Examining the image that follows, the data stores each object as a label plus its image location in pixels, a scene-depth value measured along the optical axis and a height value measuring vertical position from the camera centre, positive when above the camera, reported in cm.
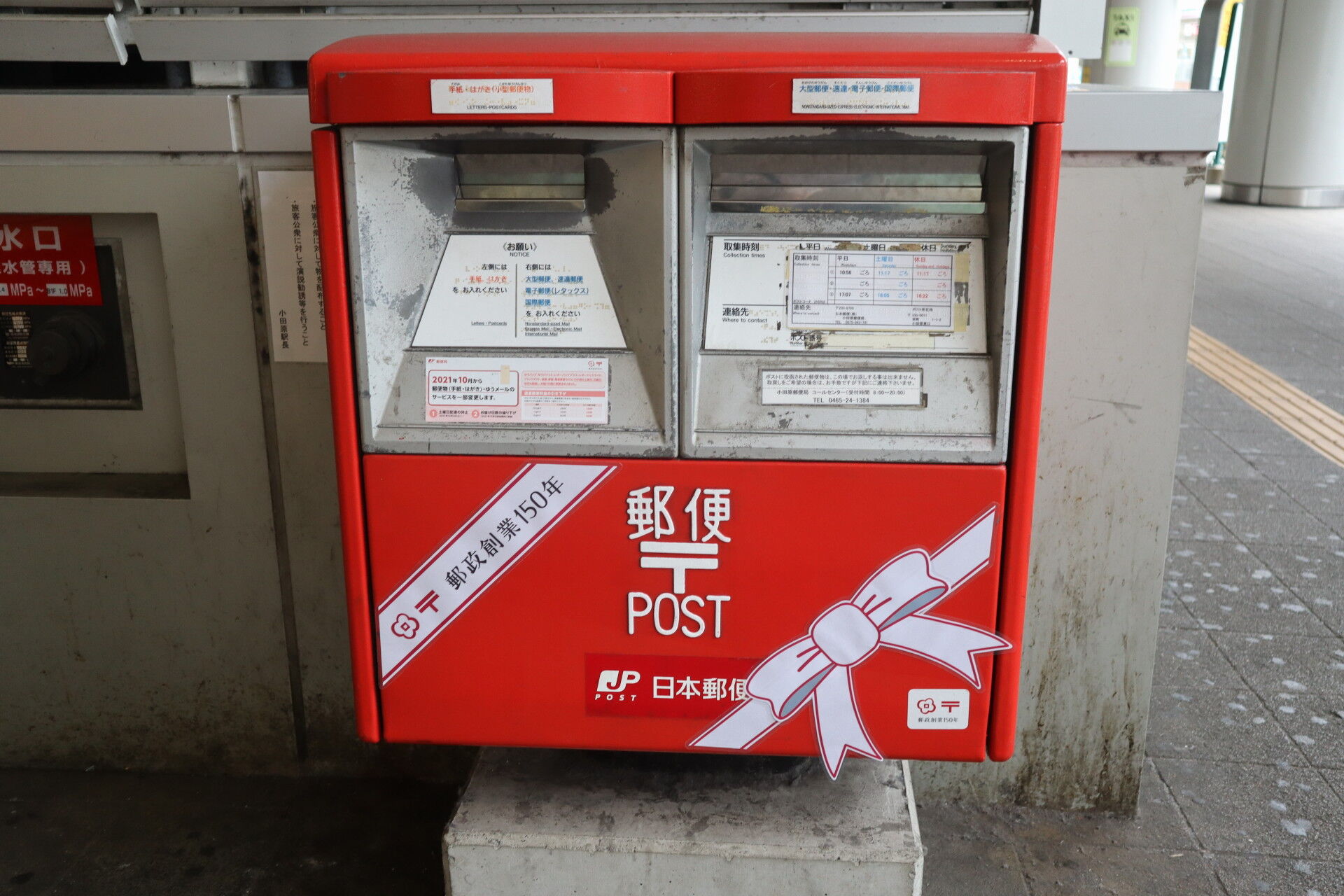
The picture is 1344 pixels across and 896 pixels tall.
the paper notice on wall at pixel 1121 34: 1117 +87
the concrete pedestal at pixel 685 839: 174 -110
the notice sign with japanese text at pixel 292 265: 224 -29
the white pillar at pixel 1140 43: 1124 +81
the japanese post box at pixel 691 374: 153 -36
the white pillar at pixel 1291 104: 1234 +21
